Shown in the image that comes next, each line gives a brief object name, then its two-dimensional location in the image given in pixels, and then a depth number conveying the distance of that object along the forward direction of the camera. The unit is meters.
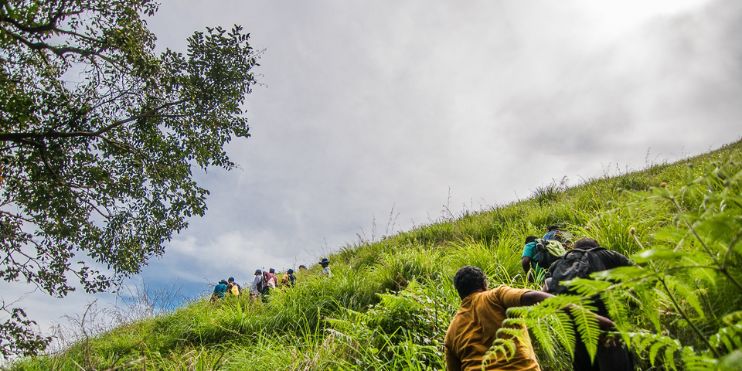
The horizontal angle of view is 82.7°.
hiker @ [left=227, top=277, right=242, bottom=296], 12.38
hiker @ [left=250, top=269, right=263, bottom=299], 12.79
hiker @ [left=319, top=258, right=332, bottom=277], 10.54
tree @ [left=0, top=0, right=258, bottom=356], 8.13
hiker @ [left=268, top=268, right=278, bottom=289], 12.77
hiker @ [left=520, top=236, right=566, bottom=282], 5.12
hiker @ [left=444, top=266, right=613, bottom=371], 3.16
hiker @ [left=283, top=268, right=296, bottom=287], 13.75
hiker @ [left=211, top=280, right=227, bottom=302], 12.58
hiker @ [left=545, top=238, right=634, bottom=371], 3.60
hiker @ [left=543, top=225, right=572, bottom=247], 6.27
